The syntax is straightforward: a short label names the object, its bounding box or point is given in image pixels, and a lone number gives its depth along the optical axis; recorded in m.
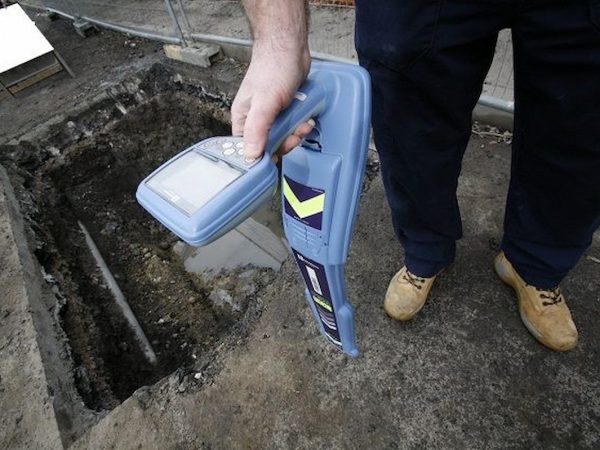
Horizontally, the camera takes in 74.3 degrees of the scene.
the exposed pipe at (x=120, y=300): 2.16
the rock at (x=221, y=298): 2.23
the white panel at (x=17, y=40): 3.34
